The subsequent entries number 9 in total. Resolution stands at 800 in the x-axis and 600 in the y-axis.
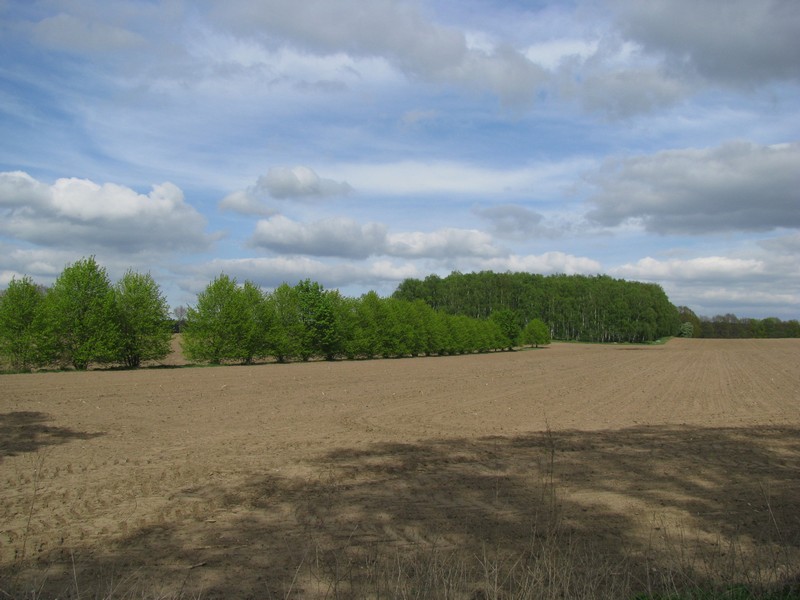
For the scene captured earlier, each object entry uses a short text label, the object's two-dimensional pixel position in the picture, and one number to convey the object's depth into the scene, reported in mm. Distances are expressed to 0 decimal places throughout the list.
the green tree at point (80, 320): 38906
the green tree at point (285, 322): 52625
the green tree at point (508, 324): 99562
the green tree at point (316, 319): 56284
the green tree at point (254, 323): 49281
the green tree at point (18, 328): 37906
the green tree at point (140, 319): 42656
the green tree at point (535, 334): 107188
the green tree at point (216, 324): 47594
